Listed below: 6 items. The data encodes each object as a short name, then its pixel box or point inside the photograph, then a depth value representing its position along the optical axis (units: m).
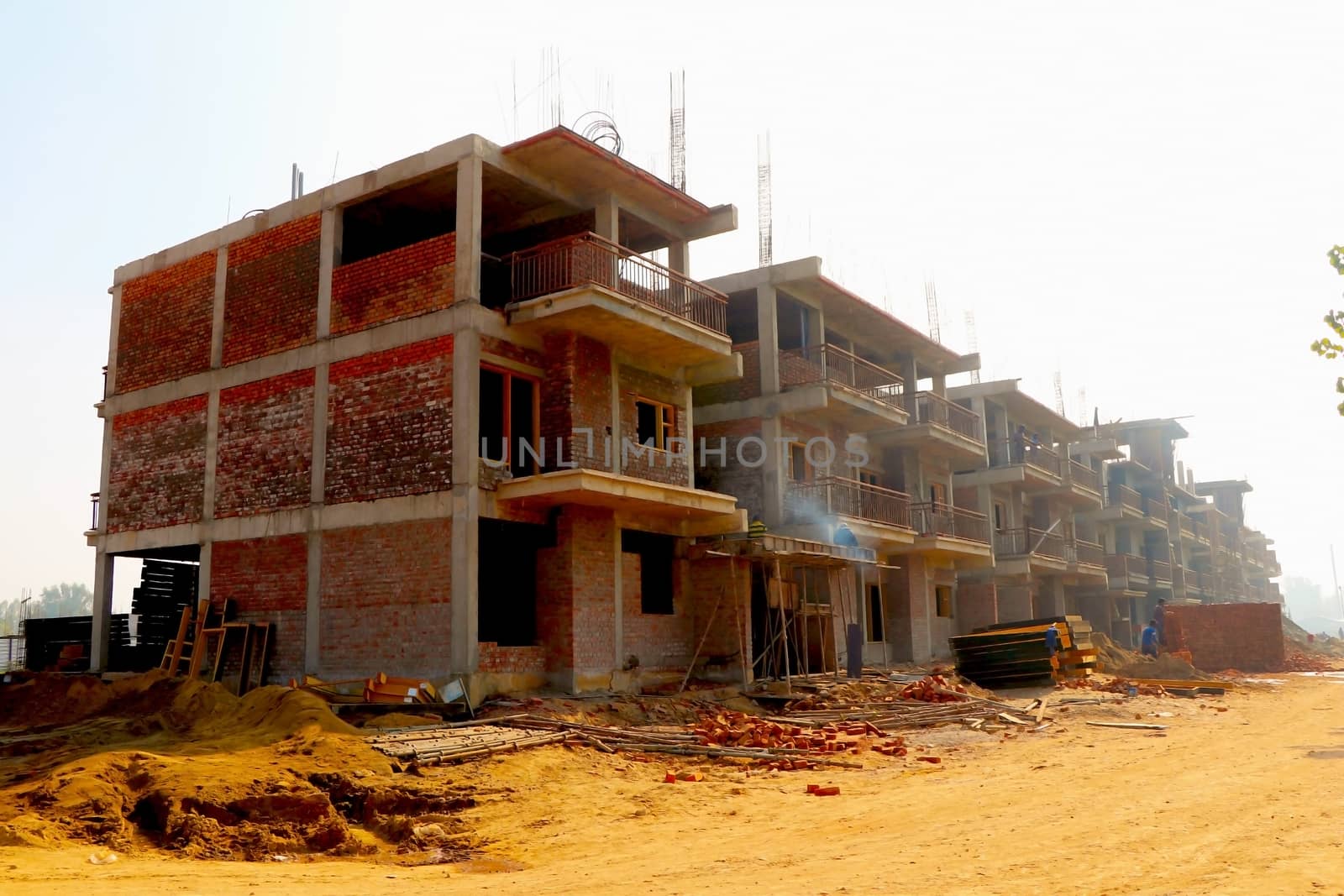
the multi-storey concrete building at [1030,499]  36.53
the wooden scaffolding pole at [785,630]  19.43
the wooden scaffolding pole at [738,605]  19.47
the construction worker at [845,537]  25.02
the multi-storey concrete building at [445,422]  17.50
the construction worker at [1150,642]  31.45
